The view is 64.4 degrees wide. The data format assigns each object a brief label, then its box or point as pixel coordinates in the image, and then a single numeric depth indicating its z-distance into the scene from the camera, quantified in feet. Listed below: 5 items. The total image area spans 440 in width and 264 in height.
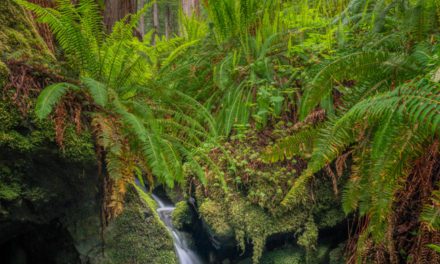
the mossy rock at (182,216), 12.21
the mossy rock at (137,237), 8.79
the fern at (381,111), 4.98
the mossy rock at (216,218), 9.81
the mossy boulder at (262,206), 9.52
